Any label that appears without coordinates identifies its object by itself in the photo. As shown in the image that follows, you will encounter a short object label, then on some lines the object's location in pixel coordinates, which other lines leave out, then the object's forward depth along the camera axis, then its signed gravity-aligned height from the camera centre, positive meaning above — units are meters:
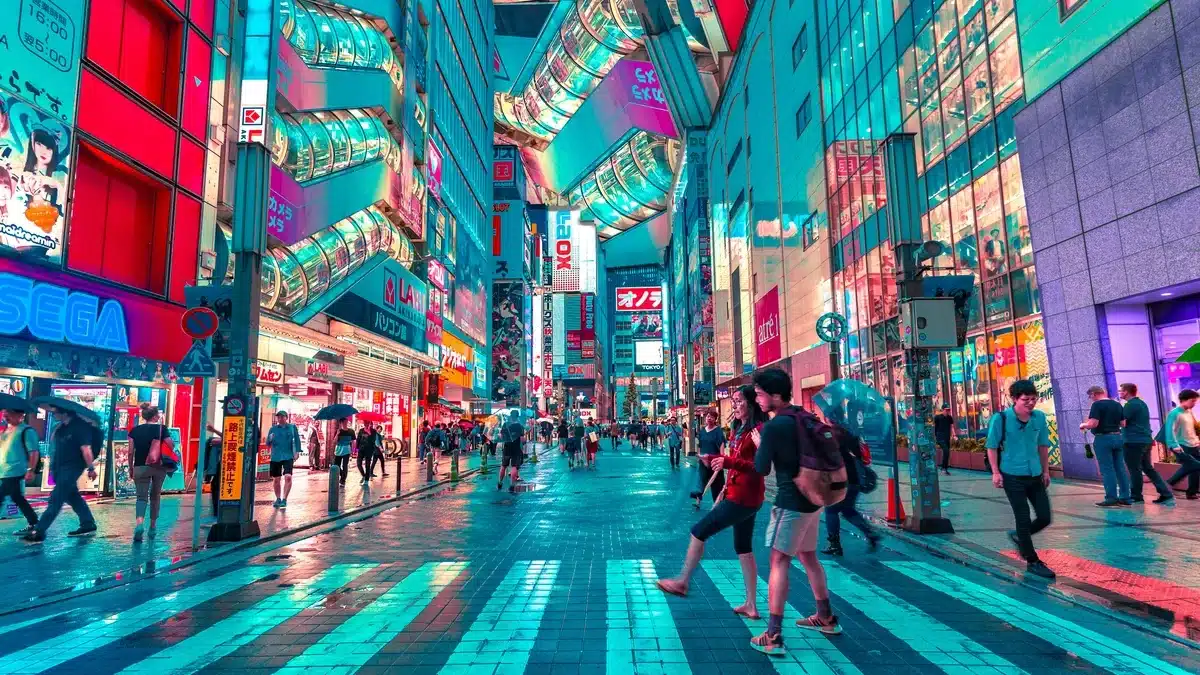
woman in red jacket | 5.35 -0.67
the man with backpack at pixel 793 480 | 4.55 -0.35
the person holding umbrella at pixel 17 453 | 9.52 -0.13
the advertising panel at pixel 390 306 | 25.08 +5.32
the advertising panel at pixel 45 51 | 11.95 +6.99
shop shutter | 28.12 +2.70
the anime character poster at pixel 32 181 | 11.76 +4.59
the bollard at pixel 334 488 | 12.37 -0.90
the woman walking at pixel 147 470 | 9.83 -0.41
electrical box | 9.33 +1.31
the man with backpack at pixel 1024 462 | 6.82 -0.40
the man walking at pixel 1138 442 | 10.45 -0.36
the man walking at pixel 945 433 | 18.27 -0.27
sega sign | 11.84 +2.33
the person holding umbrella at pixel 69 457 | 9.44 -0.19
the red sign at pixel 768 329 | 38.69 +5.63
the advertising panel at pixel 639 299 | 144.25 +27.68
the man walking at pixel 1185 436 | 10.52 -0.28
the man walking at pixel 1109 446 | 10.52 -0.40
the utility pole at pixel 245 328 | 9.39 +1.52
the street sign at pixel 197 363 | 9.28 +1.01
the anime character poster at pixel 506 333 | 78.38 +11.11
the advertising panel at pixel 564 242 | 136.75 +37.03
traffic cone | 9.88 -1.13
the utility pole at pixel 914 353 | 9.04 +0.96
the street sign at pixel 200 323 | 9.13 +1.52
